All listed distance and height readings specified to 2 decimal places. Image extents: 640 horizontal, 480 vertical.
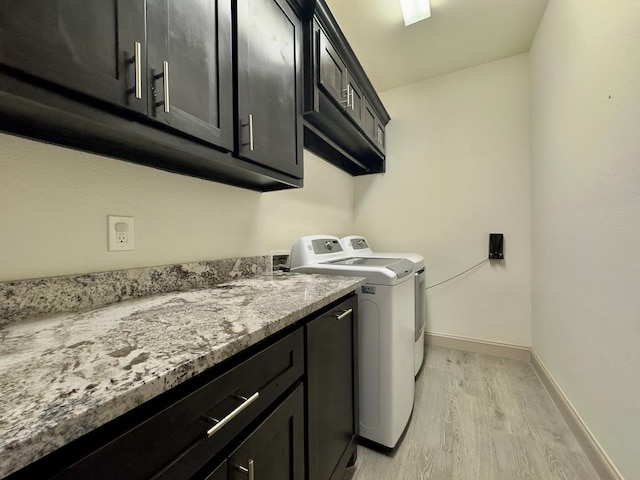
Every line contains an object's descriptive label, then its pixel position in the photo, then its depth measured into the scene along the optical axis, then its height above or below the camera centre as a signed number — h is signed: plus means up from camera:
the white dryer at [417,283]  1.93 -0.34
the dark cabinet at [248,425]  0.37 -0.36
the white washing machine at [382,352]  1.33 -0.57
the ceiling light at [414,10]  1.78 +1.56
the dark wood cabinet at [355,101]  1.85 +1.01
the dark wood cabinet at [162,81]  0.54 +0.43
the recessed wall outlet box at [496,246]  2.42 -0.08
